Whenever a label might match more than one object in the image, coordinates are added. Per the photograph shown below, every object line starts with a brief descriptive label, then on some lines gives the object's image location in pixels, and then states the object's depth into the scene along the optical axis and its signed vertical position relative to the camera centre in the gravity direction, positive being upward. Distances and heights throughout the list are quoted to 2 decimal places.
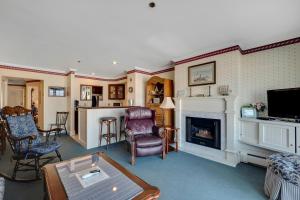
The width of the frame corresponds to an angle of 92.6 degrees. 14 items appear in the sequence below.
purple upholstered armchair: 2.82 -0.75
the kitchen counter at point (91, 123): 3.71 -0.61
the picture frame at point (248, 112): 2.83 -0.24
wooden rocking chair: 2.20 -0.61
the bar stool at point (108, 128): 3.69 -0.74
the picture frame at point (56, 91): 5.10 +0.34
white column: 5.11 +0.03
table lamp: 3.40 -0.07
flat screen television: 2.29 -0.05
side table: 3.30 -1.08
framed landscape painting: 3.24 +0.62
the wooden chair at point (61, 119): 5.20 -0.69
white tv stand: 2.19 -0.59
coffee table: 1.17 -0.77
